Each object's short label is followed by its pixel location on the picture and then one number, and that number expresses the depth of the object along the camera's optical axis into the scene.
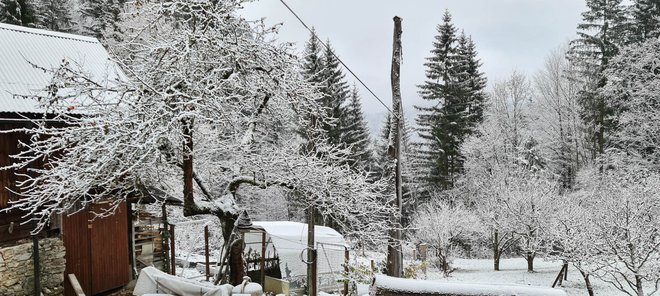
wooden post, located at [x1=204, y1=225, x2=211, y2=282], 13.58
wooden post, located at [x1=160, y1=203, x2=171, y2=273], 12.24
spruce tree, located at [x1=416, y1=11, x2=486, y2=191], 29.42
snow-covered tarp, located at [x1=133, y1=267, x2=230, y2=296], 7.93
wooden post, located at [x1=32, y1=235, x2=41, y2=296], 9.05
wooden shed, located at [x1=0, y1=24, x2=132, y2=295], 8.95
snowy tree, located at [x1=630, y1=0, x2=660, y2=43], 22.89
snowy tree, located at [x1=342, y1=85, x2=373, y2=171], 28.80
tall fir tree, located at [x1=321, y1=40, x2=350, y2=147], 27.90
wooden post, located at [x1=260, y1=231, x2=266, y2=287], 12.92
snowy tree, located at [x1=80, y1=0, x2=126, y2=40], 23.82
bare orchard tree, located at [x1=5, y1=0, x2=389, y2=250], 7.46
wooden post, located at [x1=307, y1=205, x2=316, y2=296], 10.07
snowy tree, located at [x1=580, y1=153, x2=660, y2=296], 11.49
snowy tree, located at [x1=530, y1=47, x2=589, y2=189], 28.56
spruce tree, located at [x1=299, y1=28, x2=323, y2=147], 25.73
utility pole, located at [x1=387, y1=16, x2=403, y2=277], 8.54
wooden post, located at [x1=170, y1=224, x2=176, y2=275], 12.56
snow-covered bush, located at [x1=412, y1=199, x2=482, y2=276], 23.62
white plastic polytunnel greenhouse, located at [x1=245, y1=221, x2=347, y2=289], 13.59
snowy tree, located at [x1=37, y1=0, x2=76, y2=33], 24.33
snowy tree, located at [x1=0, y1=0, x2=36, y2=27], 20.55
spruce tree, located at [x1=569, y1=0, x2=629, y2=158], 24.39
